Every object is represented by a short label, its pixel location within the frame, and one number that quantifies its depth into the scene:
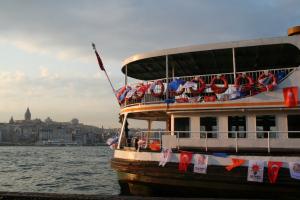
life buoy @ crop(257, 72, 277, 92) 13.45
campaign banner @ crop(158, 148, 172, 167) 13.65
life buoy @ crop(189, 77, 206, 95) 14.23
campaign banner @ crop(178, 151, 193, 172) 13.32
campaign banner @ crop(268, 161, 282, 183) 12.29
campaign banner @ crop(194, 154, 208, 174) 13.09
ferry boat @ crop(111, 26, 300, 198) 12.56
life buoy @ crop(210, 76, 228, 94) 14.02
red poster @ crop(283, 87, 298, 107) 13.09
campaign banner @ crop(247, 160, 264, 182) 12.40
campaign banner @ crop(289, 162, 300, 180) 12.12
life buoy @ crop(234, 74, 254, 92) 13.79
